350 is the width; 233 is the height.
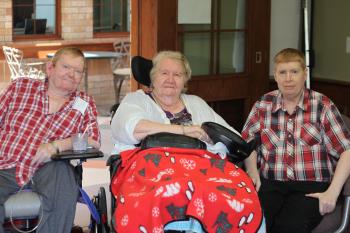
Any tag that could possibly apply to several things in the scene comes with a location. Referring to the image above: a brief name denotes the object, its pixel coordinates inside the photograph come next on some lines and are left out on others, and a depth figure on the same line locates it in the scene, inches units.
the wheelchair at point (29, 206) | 110.4
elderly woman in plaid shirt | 119.0
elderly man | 116.6
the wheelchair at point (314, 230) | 113.8
